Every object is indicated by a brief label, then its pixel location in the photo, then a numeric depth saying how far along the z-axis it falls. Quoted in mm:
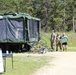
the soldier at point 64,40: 26781
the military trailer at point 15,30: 25281
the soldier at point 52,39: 27094
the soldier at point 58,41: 27031
